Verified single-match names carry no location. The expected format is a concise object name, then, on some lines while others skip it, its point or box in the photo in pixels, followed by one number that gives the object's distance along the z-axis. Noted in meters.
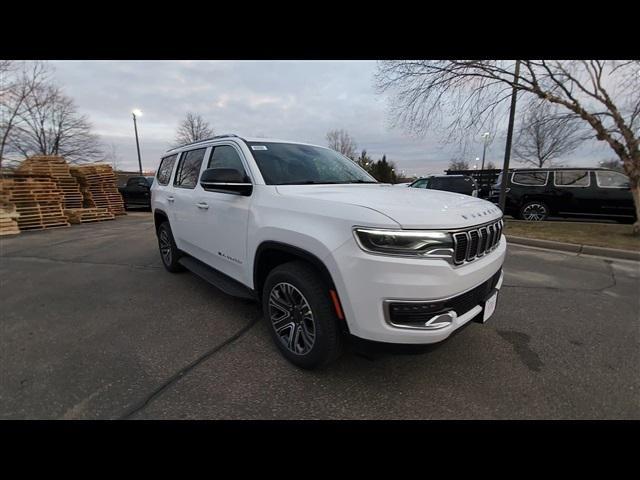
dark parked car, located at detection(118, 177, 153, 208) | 15.44
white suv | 1.85
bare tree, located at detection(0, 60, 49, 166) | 18.23
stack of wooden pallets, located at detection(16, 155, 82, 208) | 10.58
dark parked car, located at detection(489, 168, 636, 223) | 9.41
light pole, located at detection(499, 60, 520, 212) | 9.02
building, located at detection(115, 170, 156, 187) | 29.70
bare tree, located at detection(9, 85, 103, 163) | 21.34
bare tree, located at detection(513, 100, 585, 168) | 8.49
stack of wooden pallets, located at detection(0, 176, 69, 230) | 9.94
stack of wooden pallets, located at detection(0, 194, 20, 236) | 9.32
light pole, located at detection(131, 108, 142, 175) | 21.69
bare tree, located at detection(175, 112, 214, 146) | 32.12
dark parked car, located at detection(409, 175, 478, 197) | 11.21
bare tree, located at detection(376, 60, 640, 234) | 7.43
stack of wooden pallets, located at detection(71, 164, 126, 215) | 12.47
